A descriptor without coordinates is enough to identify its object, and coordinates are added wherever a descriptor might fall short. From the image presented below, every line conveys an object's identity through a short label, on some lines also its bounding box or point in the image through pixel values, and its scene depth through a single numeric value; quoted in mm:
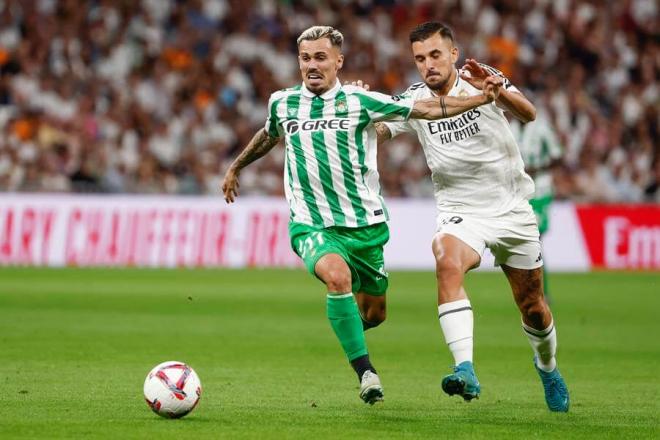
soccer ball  15148
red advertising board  47906
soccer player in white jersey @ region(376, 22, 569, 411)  16859
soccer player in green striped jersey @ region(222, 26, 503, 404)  17094
